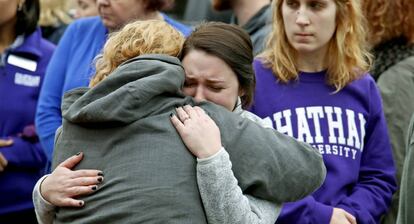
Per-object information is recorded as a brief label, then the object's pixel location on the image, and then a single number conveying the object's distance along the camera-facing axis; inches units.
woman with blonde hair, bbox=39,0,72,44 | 544.7
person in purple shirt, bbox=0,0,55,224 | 416.8
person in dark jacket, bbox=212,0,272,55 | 407.5
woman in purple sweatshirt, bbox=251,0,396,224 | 331.6
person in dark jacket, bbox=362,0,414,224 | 389.1
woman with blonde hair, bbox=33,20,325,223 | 238.4
